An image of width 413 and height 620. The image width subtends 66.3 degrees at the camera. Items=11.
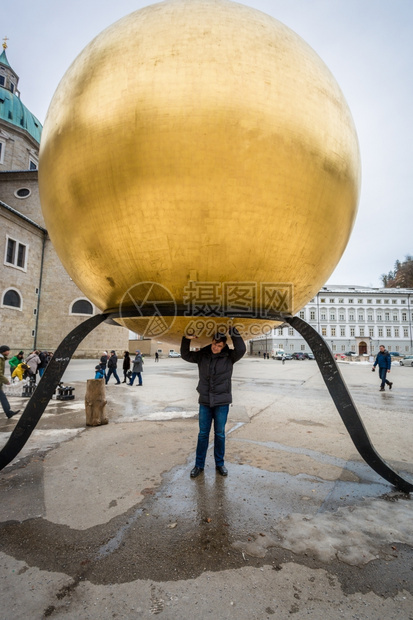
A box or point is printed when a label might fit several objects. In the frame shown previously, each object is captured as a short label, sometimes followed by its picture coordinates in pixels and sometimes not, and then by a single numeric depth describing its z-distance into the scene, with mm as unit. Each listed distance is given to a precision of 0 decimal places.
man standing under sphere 3447
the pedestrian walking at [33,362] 10853
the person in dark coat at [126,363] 13133
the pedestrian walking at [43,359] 14847
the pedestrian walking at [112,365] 12586
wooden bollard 5758
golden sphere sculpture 2102
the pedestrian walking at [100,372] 10904
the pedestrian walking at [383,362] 11158
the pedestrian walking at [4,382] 6262
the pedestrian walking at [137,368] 12051
